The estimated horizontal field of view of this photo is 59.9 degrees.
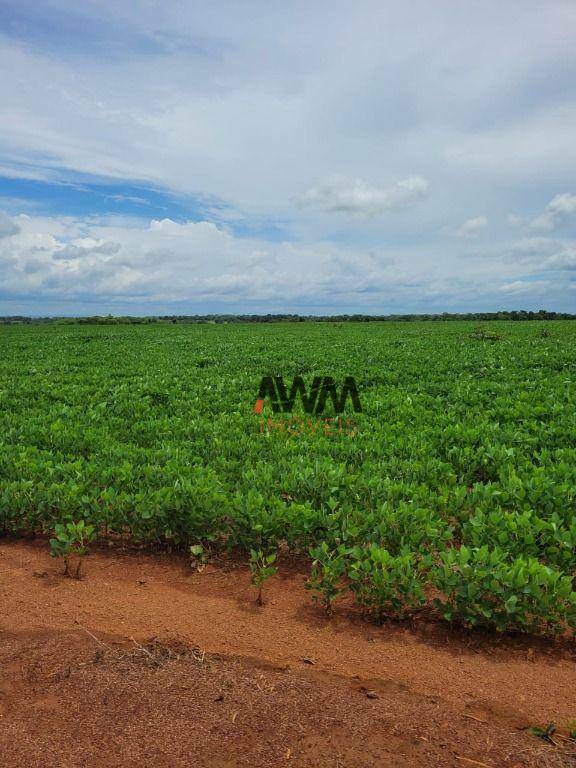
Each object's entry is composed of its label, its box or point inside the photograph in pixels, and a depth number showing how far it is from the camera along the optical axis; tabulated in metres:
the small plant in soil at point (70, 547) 4.96
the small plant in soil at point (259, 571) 4.40
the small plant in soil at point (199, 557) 5.10
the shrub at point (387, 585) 4.11
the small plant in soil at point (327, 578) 4.24
